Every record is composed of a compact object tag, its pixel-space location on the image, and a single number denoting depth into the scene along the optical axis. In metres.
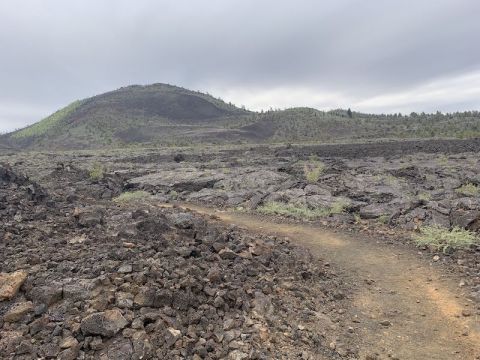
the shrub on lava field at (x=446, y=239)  9.12
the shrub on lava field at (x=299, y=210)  12.80
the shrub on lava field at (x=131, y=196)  15.62
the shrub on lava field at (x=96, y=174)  19.21
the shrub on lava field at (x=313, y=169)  17.36
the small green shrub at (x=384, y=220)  11.64
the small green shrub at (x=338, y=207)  12.81
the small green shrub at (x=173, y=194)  16.95
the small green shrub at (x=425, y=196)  13.40
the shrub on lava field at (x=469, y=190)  13.76
